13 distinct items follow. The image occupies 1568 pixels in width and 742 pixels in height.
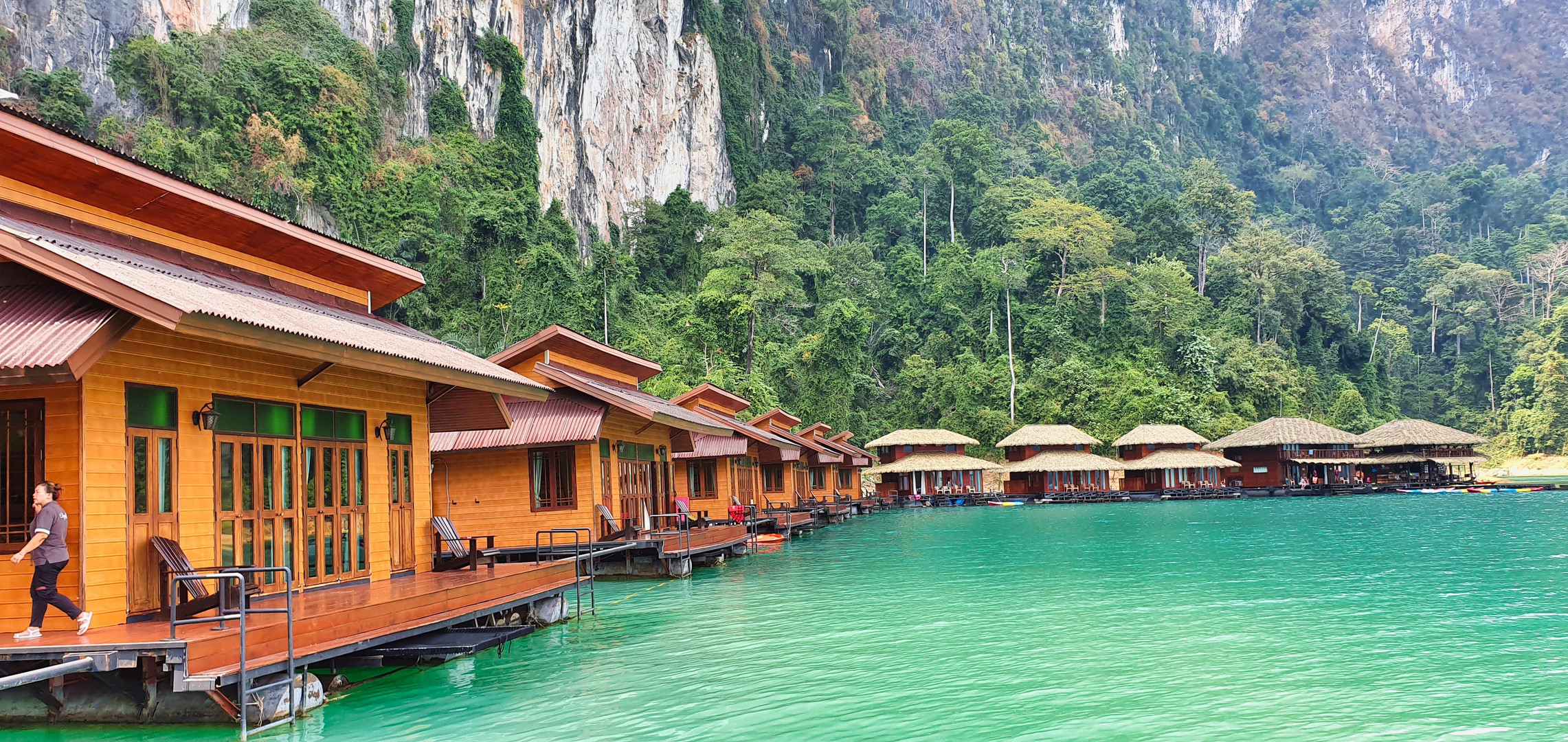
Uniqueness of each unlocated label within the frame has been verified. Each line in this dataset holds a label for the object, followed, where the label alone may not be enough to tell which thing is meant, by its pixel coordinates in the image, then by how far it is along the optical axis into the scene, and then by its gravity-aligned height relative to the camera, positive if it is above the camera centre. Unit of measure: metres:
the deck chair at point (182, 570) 10.12 -0.68
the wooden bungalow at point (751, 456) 35.60 +0.29
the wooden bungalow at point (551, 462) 20.78 +0.27
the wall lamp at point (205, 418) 11.12 +0.69
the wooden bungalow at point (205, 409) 9.25 +0.80
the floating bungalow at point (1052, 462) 62.56 -0.57
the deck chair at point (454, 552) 15.46 -1.01
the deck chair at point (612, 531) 21.95 -1.12
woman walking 8.98 -0.41
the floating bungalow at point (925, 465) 62.41 -0.41
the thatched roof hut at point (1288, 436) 62.88 +0.33
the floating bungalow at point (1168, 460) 62.31 -0.73
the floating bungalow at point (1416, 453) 61.62 -0.95
